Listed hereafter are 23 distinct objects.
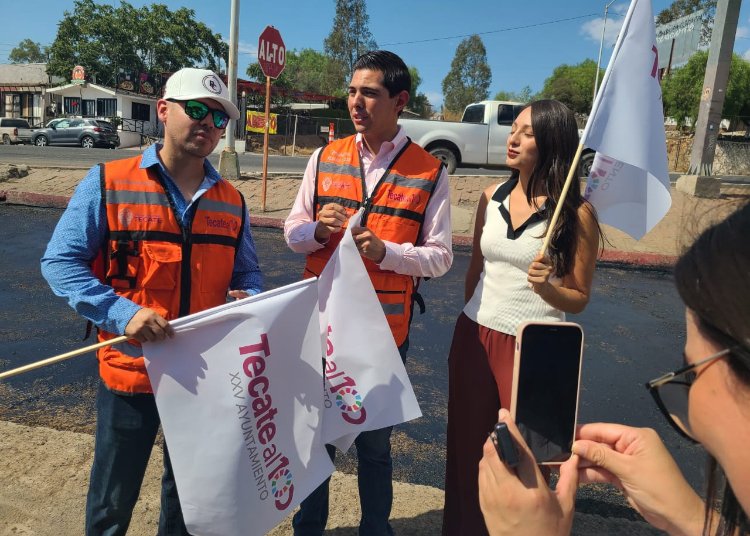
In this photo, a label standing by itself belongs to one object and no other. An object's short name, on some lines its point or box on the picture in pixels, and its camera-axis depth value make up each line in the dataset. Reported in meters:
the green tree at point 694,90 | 36.97
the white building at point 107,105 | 42.19
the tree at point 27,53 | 117.12
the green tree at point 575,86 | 55.94
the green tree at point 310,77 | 66.56
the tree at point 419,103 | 78.07
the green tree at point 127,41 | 52.50
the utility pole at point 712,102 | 11.77
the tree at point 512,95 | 89.11
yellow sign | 31.83
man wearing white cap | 1.93
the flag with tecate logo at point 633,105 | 2.29
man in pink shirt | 2.46
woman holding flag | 2.31
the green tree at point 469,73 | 84.38
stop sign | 9.77
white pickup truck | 14.75
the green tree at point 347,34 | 71.19
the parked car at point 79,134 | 30.27
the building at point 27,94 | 49.12
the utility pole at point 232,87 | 11.89
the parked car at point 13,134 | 32.53
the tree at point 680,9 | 58.25
